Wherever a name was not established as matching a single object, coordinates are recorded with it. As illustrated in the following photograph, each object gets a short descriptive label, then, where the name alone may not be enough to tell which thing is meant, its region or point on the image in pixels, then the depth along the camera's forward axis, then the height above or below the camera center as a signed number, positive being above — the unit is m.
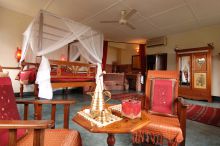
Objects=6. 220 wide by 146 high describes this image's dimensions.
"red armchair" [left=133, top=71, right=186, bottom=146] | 1.40 -0.50
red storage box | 1.14 -0.27
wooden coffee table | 0.93 -0.35
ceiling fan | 3.87 +1.61
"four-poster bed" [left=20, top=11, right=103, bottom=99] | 2.95 +0.64
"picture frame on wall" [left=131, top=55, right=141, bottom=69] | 7.73 +0.72
